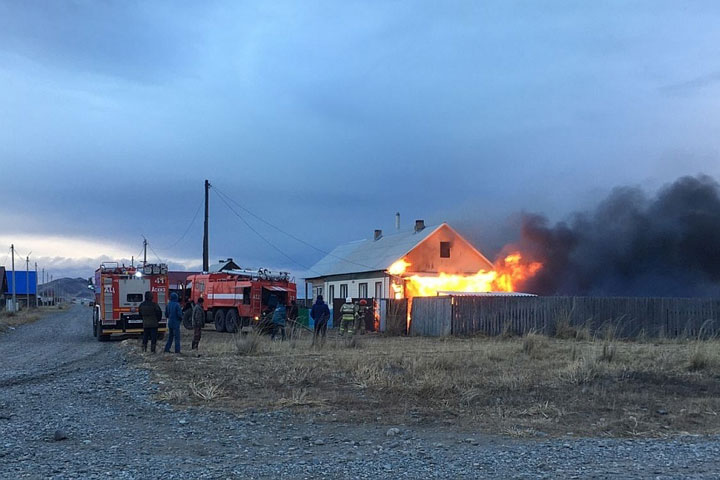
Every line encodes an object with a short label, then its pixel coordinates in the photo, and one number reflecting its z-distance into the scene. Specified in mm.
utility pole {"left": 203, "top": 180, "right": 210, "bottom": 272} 43969
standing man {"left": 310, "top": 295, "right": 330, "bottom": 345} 22859
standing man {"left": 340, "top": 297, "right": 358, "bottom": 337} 33531
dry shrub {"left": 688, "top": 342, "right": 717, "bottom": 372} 14898
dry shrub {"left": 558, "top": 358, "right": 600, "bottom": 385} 12969
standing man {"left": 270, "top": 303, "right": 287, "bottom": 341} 24094
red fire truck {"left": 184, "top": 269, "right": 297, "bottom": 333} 32531
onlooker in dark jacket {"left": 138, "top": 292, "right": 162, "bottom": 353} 19203
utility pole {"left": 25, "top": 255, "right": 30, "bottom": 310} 88031
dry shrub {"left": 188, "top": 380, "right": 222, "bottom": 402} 11586
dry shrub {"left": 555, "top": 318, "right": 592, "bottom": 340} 26375
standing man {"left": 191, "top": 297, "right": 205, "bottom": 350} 20641
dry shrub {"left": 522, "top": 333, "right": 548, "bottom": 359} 18453
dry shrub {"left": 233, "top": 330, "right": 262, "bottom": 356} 19000
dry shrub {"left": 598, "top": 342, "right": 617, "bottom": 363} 15802
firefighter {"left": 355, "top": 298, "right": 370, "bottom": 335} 34266
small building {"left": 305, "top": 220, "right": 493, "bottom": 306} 42156
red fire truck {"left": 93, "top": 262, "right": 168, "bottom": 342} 26312
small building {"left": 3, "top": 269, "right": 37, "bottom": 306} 92688
